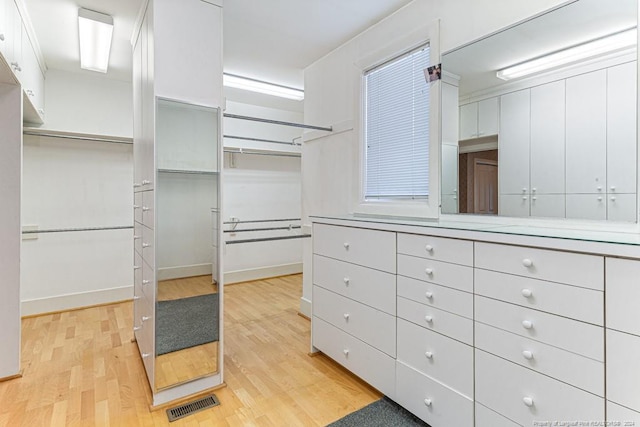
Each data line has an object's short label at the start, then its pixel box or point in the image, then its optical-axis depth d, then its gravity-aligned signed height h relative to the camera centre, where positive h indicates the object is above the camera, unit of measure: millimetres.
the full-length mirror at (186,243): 1991 -194
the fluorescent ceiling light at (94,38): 2446 +1482
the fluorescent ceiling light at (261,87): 3829 +1576
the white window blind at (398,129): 2373 +661
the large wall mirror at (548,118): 1468 +505
